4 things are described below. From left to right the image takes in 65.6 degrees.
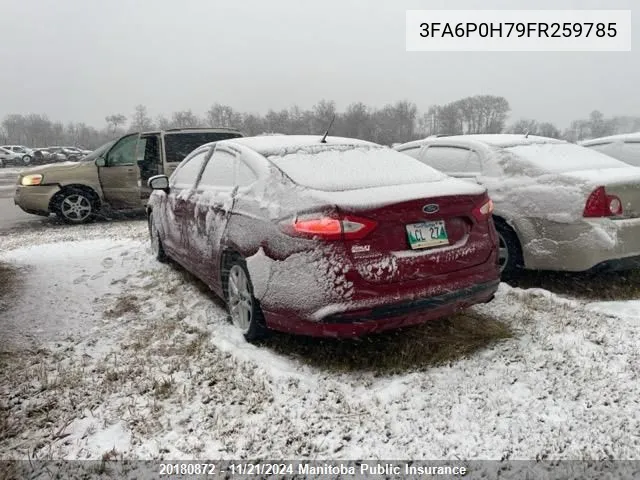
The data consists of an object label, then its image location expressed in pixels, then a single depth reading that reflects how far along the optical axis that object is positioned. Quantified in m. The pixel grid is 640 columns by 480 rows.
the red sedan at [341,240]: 2.80
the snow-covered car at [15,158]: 42.14
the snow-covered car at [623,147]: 7.39
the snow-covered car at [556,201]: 4.04
